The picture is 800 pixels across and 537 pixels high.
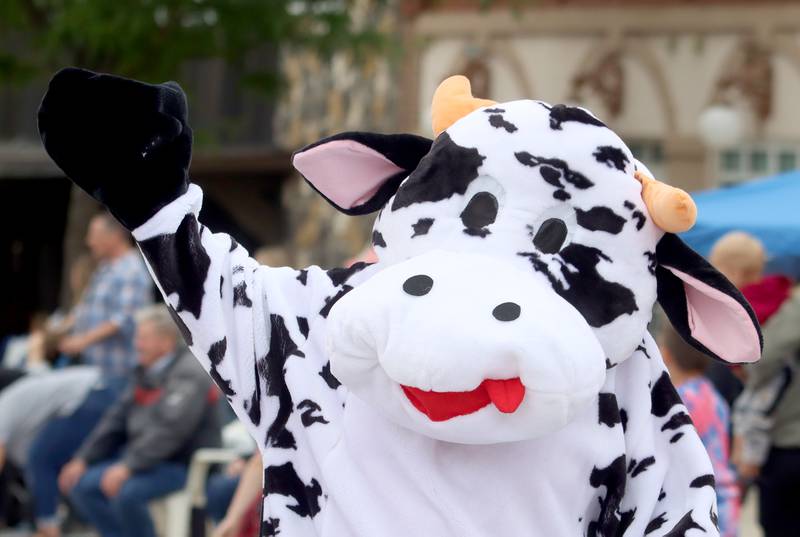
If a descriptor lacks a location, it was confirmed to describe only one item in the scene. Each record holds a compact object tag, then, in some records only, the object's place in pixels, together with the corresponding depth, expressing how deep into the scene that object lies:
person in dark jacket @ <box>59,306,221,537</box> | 14.30
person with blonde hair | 12.27
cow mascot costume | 5.27
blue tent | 15.37
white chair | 13.95
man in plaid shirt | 16.31
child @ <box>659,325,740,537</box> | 10.39
